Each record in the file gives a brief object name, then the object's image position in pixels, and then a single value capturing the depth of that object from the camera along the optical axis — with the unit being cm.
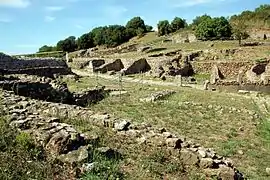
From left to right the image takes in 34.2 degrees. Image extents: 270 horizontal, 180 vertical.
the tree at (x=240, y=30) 5381
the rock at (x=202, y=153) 799
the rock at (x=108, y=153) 732
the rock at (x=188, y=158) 781
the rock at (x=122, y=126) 922
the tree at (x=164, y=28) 7788
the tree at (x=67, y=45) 7812
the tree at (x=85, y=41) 7918
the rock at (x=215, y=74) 3068
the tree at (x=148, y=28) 8590
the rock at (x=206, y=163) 766
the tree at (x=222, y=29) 5712
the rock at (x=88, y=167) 662
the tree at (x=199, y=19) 6408
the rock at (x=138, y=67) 3883
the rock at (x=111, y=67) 3819
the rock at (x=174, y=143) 827
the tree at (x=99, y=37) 7700
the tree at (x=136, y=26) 7971
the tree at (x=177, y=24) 7929
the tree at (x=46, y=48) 8162
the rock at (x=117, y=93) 2012
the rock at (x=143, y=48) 5105
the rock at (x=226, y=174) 742
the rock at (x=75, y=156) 690
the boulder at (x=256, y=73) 3139
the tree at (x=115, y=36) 7431
